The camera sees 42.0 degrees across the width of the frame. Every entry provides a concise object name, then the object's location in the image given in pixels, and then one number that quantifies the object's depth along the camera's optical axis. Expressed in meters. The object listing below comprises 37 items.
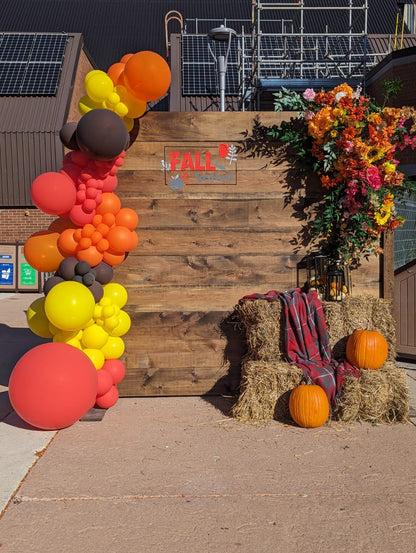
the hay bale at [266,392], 4.72
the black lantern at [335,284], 5.15
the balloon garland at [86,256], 4.20
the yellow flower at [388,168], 5.13
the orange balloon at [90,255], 4.75
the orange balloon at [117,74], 4.79
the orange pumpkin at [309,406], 4.49
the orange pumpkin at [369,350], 4.80
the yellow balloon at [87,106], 4.83
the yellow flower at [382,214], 5.16
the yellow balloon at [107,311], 4.77
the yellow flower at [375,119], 5.02
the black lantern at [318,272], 5.34
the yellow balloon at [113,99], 4.73
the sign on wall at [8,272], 16.73
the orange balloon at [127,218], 4.91
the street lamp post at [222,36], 8.84
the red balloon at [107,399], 4.95
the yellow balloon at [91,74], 4.73
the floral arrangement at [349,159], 5.04
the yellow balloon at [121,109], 4.77
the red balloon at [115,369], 4.97
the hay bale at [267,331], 5.00
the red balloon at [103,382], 4.79
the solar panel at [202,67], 18.52
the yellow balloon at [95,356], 4.76
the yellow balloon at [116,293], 4.98
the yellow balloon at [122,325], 4.98
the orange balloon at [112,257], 4.90
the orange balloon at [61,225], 4.91
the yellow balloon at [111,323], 4.82
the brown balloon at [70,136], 4.66
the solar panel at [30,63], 18.14
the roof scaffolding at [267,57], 10.47
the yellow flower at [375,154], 5.06
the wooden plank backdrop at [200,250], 5.39
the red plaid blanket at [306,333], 4.95
